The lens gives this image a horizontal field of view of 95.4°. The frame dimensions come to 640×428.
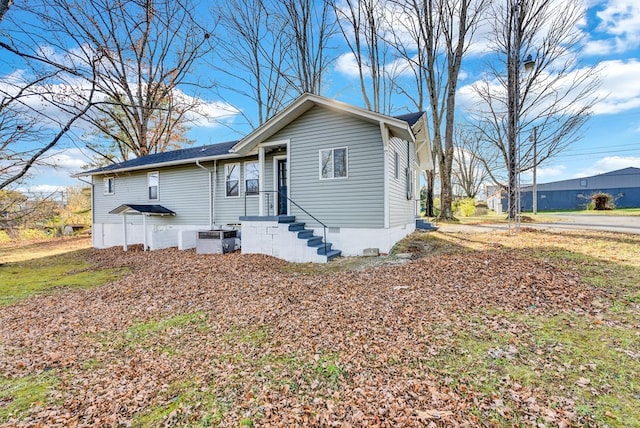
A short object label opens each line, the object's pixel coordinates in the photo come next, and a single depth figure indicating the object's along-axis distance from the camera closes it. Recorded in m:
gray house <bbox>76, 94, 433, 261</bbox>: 8.83
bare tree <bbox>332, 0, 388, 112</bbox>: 19.97
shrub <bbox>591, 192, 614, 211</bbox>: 25.93
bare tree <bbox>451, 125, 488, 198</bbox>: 32.00
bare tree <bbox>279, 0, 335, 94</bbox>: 19.81
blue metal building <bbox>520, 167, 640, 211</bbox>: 35.03
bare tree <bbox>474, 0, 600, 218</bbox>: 14.46
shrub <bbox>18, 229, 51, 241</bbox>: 19.68
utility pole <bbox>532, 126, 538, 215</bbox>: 17.95
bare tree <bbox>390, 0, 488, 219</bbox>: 17.77
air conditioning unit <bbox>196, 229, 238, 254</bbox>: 10.66
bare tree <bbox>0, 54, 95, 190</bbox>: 5.50
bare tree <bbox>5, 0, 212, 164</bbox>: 5.23
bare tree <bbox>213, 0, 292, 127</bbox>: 20.17
